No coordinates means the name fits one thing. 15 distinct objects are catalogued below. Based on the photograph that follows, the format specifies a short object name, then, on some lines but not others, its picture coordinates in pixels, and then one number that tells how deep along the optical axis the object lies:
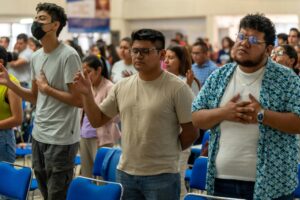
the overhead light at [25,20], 19.02
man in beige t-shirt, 4.18
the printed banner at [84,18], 14.77
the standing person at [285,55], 6.86
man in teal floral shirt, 3.54
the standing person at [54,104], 5.10
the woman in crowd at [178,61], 6.77
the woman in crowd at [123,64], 9.98
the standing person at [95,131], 6.71
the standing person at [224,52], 15.94
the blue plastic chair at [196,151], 6.72
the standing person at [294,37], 11.23
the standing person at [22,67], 12.60
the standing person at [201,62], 9.49
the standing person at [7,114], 5.48
